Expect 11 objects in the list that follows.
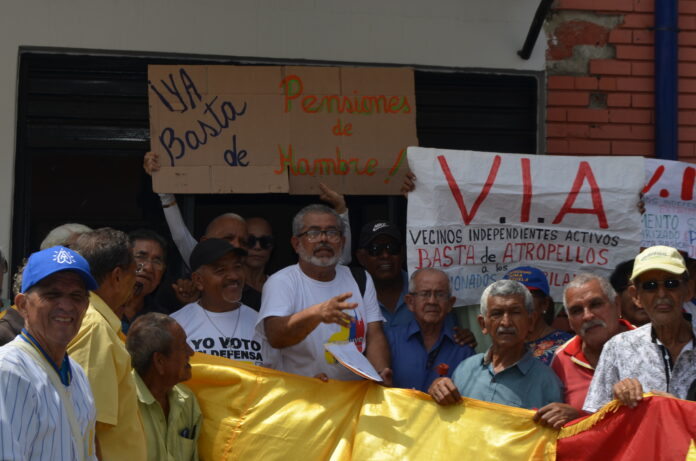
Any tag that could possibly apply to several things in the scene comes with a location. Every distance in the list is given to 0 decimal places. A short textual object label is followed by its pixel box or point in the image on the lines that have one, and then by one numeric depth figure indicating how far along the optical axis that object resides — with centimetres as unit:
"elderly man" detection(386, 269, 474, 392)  548
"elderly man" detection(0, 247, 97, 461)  322
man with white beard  521
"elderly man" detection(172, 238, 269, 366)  550
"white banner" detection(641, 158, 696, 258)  650
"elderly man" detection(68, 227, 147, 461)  398
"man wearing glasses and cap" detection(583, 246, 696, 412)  455
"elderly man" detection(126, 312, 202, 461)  466
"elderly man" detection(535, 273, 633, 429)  505
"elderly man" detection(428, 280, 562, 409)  483
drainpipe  725
